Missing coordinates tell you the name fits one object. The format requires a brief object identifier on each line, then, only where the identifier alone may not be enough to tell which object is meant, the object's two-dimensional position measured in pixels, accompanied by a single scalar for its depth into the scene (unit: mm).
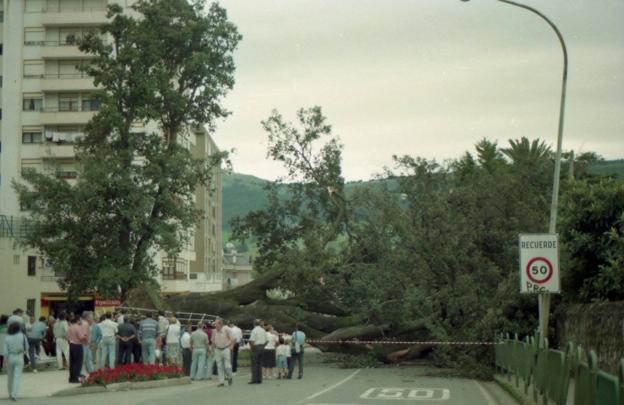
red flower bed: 21953
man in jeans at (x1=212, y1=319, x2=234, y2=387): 25406
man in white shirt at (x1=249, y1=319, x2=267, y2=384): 26531
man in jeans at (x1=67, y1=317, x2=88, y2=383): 23891
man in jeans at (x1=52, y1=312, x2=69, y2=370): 30391
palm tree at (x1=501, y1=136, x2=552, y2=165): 71100
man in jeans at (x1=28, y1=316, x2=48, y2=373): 29750
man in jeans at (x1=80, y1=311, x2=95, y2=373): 25253
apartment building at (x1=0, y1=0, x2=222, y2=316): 73438
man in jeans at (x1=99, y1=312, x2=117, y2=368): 26750
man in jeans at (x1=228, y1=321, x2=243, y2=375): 26484
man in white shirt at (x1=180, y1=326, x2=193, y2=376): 28969
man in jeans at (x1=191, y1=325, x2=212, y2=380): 27188
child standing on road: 29766
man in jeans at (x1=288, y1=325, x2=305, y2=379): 30062
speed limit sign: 19047
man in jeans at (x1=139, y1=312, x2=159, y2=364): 27625
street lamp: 22931
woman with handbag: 19547
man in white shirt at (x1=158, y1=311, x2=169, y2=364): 31605
